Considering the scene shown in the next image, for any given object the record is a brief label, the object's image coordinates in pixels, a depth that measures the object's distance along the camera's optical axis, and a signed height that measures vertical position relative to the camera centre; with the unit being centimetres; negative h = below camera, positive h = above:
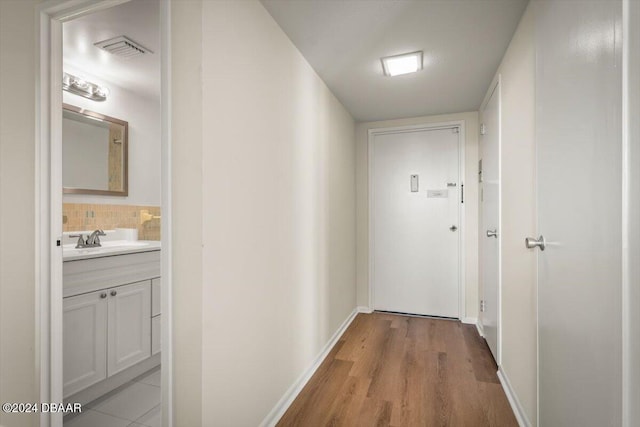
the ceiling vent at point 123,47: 203 +113
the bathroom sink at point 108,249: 179 -23
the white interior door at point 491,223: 226 -7
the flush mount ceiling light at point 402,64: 221 +111
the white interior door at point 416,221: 343 -7
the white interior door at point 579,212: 78 +1
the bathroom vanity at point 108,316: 177 -65
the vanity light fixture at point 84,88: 232 +98
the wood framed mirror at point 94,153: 237 +50
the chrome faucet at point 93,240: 226 -19
